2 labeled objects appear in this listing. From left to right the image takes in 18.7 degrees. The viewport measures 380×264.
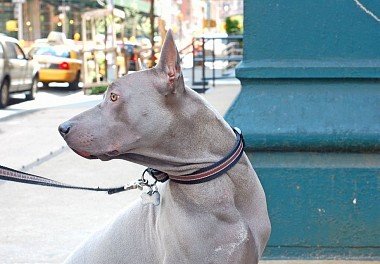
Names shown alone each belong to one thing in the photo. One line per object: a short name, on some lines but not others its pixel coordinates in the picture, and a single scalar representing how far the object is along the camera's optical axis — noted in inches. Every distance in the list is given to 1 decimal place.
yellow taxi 1462.4
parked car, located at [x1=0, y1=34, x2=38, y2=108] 1105.4
